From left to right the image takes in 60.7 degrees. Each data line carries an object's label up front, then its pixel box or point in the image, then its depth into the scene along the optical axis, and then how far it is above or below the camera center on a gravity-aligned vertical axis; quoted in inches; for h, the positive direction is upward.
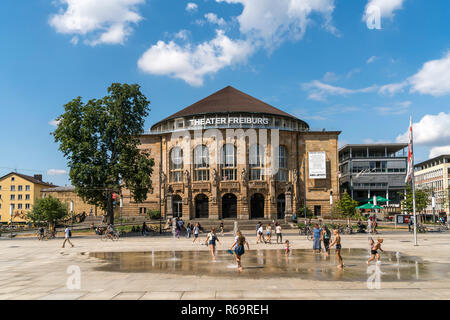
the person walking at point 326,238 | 872.9 -92.1
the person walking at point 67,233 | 1192.3 -102.3
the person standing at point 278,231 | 1278.3 -108.3
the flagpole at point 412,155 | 1107.0 +119.5
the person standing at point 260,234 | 1273.4 -118.0
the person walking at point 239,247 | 655.1 -82.0
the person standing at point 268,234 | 1267.2 -117.1
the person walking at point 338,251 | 679.1 -93.9
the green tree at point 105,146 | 1759.4 +251.4
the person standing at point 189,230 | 1635.7 -134.1
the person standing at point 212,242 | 816.7 -91.5
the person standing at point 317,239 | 898.7 -95.3
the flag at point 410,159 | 1101.9 +110.9
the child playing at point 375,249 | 668.1 -89.7
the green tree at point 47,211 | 2443.4 -66.7
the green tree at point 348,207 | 2018.9 -48.8
